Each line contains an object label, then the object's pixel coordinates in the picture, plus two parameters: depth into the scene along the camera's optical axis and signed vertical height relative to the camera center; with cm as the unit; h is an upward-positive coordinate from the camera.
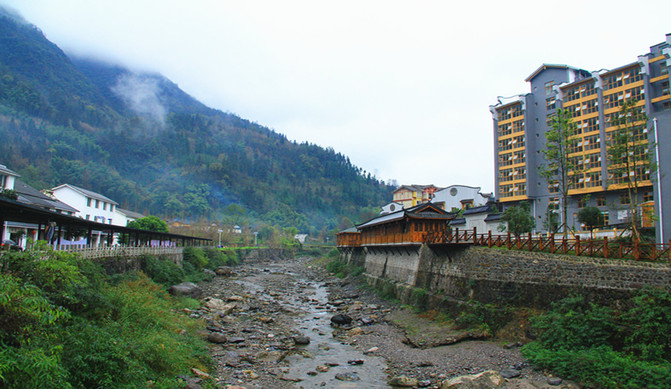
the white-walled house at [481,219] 5238 +319
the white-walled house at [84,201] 5906 +429
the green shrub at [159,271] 3672 -395
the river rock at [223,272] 5750 -594
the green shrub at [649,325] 1484 -322
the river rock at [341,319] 2907 -638
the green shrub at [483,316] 2106 -433
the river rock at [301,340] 2353 -649
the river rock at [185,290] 3275 -516
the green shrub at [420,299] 2832 -457
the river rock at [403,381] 1683 -636
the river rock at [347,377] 1784 -662
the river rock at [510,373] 1620 -564
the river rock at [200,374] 1535 -575
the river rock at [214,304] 3080 -597
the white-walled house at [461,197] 7050 +808
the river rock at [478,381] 1527 -571
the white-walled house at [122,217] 6931 +228
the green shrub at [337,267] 6475 -577
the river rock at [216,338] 2231 -620
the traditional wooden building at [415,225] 3306 +129
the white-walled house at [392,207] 9006 +749
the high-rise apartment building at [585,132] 3309 +1509
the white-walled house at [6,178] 3944 +505
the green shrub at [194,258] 5384 -378
